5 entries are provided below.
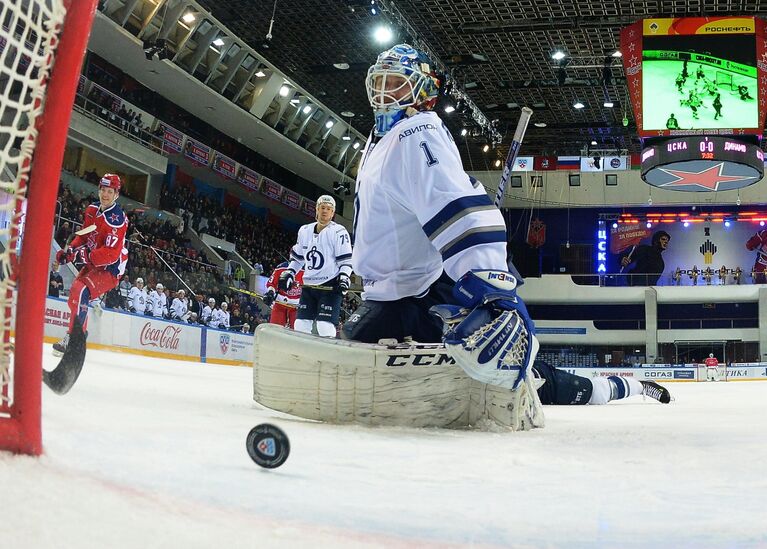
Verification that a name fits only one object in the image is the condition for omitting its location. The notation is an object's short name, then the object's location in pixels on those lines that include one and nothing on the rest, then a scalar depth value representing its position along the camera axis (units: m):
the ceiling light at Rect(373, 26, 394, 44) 13.07
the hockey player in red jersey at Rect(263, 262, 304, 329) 7.55
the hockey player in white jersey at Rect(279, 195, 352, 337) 6.04
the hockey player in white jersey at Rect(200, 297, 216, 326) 12.96
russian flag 23.03
